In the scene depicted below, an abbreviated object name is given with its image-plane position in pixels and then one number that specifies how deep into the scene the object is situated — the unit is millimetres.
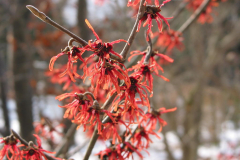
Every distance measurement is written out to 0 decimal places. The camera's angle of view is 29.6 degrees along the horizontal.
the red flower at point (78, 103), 302
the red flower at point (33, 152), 311
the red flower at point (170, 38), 569
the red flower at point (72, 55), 285
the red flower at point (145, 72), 300
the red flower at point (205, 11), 570
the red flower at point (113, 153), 329
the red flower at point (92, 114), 298
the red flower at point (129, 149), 335
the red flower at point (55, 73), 573
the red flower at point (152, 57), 327
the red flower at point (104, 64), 284
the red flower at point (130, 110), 290
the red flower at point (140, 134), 342
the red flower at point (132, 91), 292
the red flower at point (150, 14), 299
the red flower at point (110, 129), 312
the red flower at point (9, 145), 317
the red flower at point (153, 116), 350
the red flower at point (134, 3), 299
